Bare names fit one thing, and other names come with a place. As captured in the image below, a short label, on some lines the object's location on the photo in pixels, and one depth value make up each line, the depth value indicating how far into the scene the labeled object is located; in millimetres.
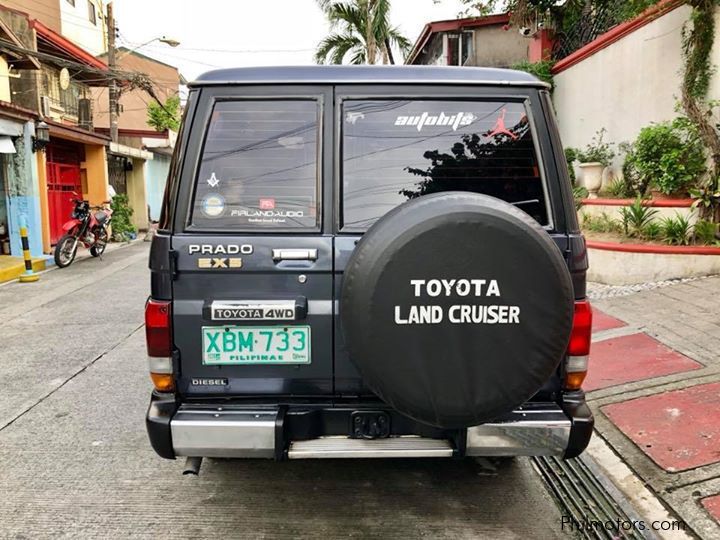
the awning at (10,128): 10883
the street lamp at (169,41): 18391
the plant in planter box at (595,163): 10239
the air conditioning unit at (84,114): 17578
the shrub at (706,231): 7469
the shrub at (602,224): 8789
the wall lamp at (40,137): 11883
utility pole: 17922
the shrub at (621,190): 9352
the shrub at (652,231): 7957
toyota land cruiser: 2346
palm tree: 19875
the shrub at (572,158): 11289
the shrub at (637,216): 8141
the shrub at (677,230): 7641
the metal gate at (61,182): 14555
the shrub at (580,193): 10492
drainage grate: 2879
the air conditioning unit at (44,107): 15221
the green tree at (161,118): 28984
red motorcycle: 11852
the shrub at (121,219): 16547
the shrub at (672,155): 7891
